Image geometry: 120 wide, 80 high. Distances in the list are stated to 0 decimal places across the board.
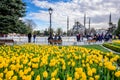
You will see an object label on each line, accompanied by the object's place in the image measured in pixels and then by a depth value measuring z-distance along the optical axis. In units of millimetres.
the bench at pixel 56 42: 12534
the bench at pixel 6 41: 10758
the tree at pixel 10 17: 10028
